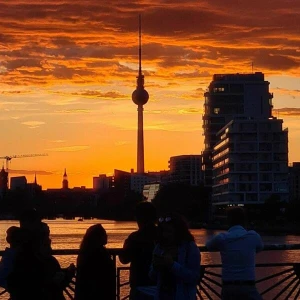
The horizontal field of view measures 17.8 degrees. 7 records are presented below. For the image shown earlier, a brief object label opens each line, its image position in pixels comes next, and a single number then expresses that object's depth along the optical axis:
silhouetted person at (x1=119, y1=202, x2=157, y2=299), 11.25
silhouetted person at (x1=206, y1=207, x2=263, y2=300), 11.20
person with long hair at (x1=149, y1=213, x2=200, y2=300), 10.03
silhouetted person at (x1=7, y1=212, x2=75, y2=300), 9.94
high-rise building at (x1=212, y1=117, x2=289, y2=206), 161.12
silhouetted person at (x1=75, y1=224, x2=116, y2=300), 10.73
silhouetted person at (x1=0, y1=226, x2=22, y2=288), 10.20
